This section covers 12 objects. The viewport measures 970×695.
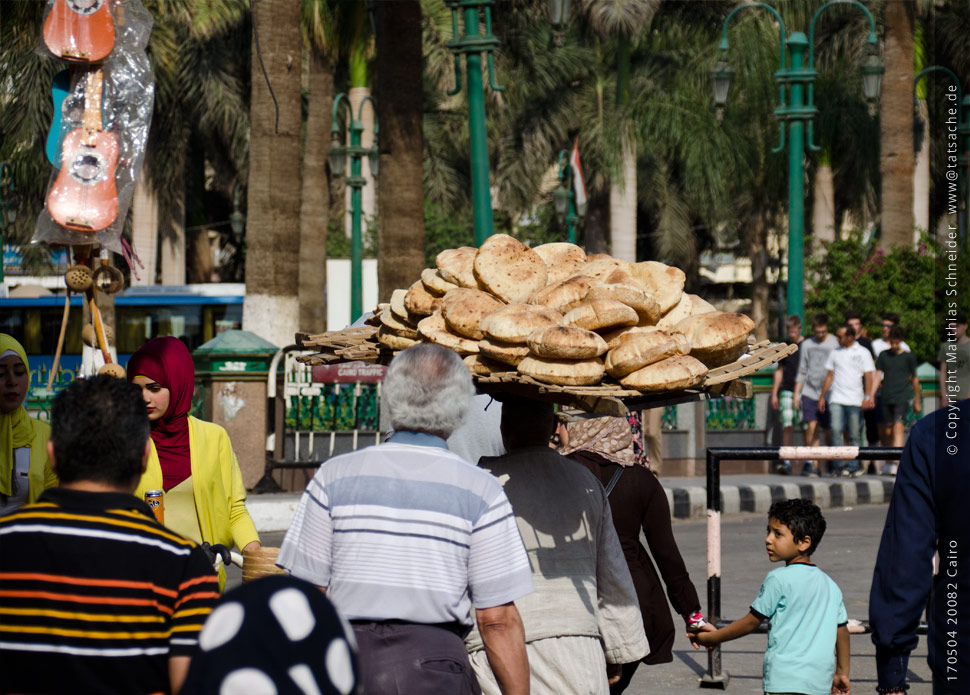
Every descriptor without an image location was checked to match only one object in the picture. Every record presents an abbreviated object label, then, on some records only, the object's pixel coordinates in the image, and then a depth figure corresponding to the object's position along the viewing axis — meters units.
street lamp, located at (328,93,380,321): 46.30
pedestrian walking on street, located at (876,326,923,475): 31.84
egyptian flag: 48.00
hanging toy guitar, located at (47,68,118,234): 13.51
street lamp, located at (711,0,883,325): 39.15
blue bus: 65.75
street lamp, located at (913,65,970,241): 48.09
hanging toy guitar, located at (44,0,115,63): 13.64
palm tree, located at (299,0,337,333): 44.20
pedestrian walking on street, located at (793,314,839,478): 31.61
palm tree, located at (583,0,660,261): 61.83
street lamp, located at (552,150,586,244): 47.65
